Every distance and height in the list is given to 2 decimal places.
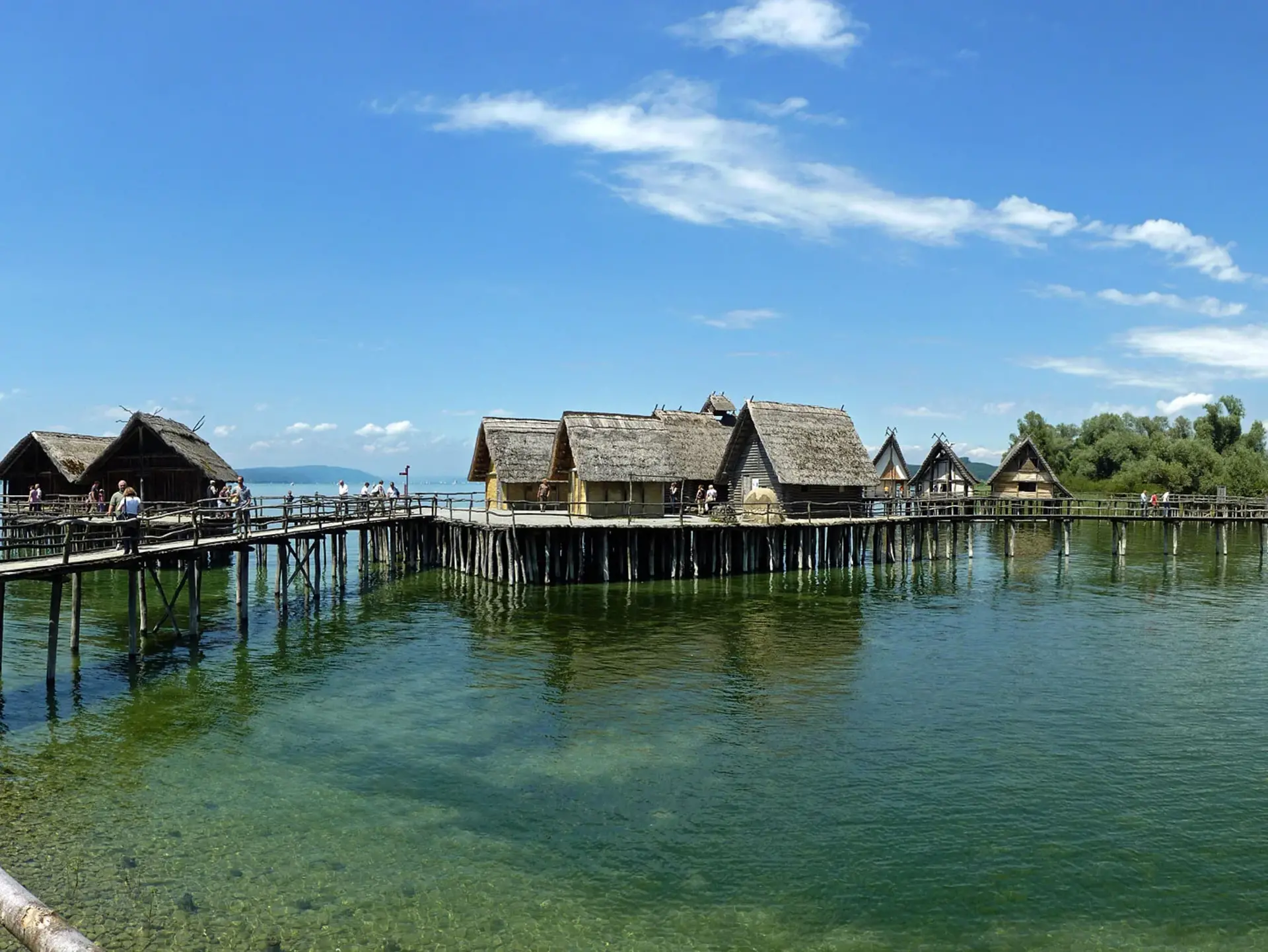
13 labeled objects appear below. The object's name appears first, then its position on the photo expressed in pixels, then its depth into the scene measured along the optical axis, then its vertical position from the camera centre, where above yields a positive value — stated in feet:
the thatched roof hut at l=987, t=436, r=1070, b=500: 189.16 +1.83
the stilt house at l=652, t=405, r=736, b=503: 139.33 +6.23
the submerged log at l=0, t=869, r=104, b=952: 17.44 -8.27
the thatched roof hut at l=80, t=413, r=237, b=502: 131.85 +4.24
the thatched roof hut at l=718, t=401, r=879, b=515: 134.62 +4.25
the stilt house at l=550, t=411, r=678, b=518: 128.47 +3.46
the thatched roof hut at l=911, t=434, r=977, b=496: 189.06 +2.26
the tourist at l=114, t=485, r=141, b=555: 66.32 -2.84
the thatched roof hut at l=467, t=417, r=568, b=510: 139.13 +4.90
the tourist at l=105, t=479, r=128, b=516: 93.83 -0.50
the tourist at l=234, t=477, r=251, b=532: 82.76 -1.31
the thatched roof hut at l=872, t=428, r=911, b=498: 199.00 +3.72
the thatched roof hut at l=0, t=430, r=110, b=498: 142.20 +5.02
